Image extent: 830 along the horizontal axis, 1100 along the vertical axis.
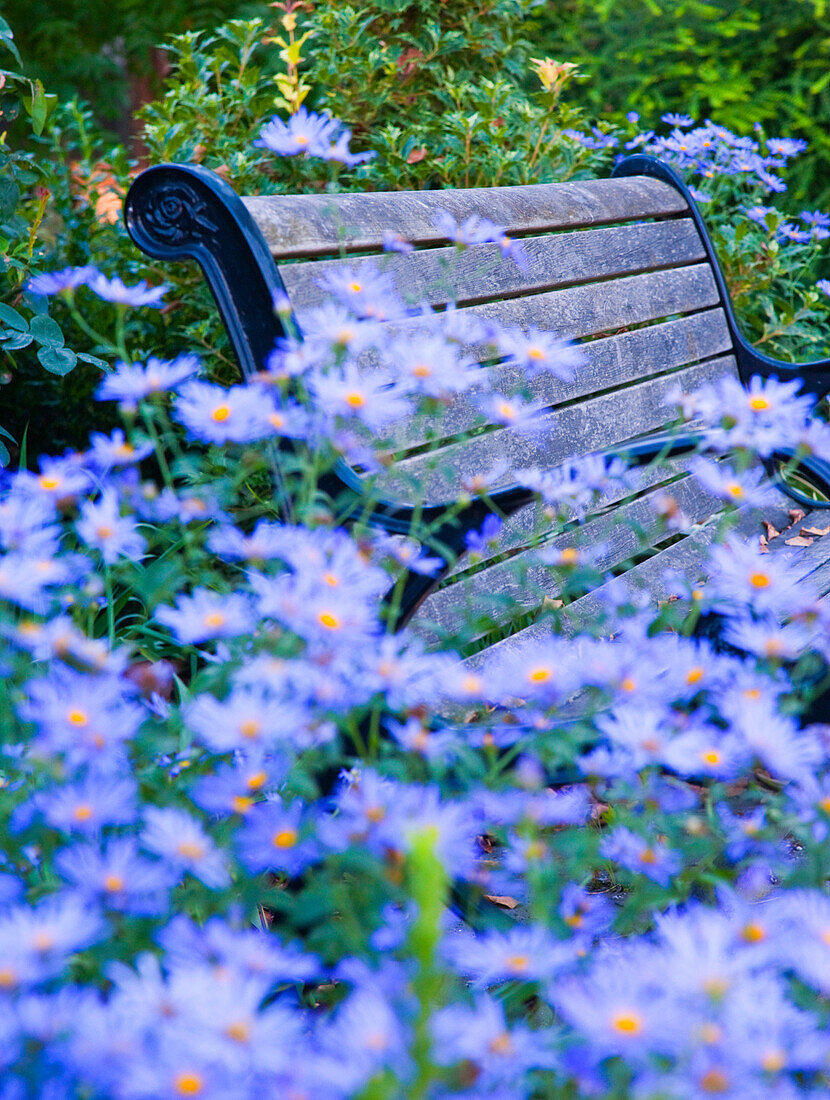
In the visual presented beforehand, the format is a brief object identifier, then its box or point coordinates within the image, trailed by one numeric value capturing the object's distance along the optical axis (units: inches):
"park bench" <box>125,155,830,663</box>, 193.5
